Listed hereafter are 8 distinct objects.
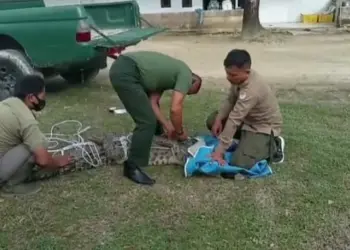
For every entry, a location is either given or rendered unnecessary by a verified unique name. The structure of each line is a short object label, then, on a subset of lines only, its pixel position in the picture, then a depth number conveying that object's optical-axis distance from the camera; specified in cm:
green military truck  724
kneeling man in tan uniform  450
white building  1877
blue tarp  455
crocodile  489
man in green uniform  454
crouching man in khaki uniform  417
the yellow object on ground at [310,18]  1850
